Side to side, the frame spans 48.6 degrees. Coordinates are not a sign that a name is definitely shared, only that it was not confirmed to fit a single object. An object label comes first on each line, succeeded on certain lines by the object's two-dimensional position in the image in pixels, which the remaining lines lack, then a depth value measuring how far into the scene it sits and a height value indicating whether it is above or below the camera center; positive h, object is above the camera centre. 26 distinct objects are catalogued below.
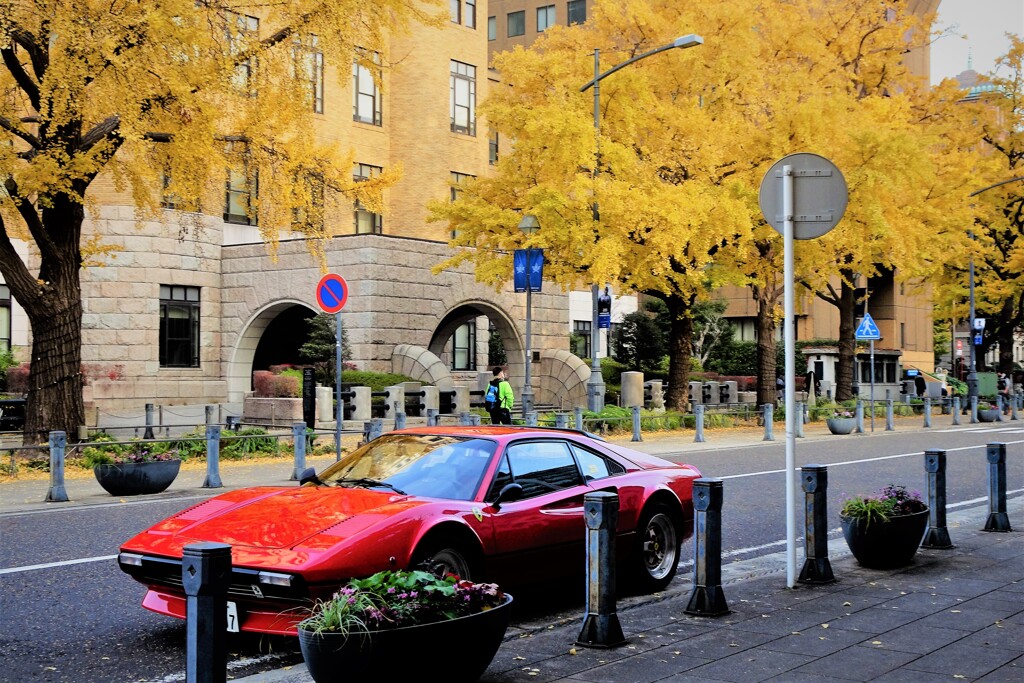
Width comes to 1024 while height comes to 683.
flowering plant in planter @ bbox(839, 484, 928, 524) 9.49 -1.24
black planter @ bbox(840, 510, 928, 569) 9.41 -1.51
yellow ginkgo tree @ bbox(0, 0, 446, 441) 17.84 +4.16
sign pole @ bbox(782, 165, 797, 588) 8.65 -0.28
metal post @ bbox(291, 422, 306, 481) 17.58 -1.30
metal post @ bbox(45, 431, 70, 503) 14.99 -1.47
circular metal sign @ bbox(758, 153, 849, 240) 8.84 +1.31
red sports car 6.46 -1.02
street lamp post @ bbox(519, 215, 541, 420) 24.78 +1.68
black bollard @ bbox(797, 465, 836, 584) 8.84 -1.33
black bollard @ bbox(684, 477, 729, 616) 7.64 -1.30
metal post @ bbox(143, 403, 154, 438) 26.98 -1.22
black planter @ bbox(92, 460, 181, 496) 15.48 -1.56
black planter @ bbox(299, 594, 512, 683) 5.21 -1.36
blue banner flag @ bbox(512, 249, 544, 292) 25.28 +2.12
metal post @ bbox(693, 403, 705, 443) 26.50 -1.42
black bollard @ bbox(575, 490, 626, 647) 6.74 -1.27
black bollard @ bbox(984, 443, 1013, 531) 11.77 -1.32
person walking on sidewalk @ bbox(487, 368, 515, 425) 22.67 -0.82
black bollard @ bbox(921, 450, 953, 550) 10.64 -1.35
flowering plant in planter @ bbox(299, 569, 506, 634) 5.28 -1.16
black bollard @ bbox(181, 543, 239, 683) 4.68 -1.01
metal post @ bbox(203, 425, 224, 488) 16.69 -1.42
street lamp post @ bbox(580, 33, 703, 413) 27.00 +0.98
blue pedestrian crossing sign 32.84 +0.87
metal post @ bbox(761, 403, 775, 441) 28.04 -1.42
